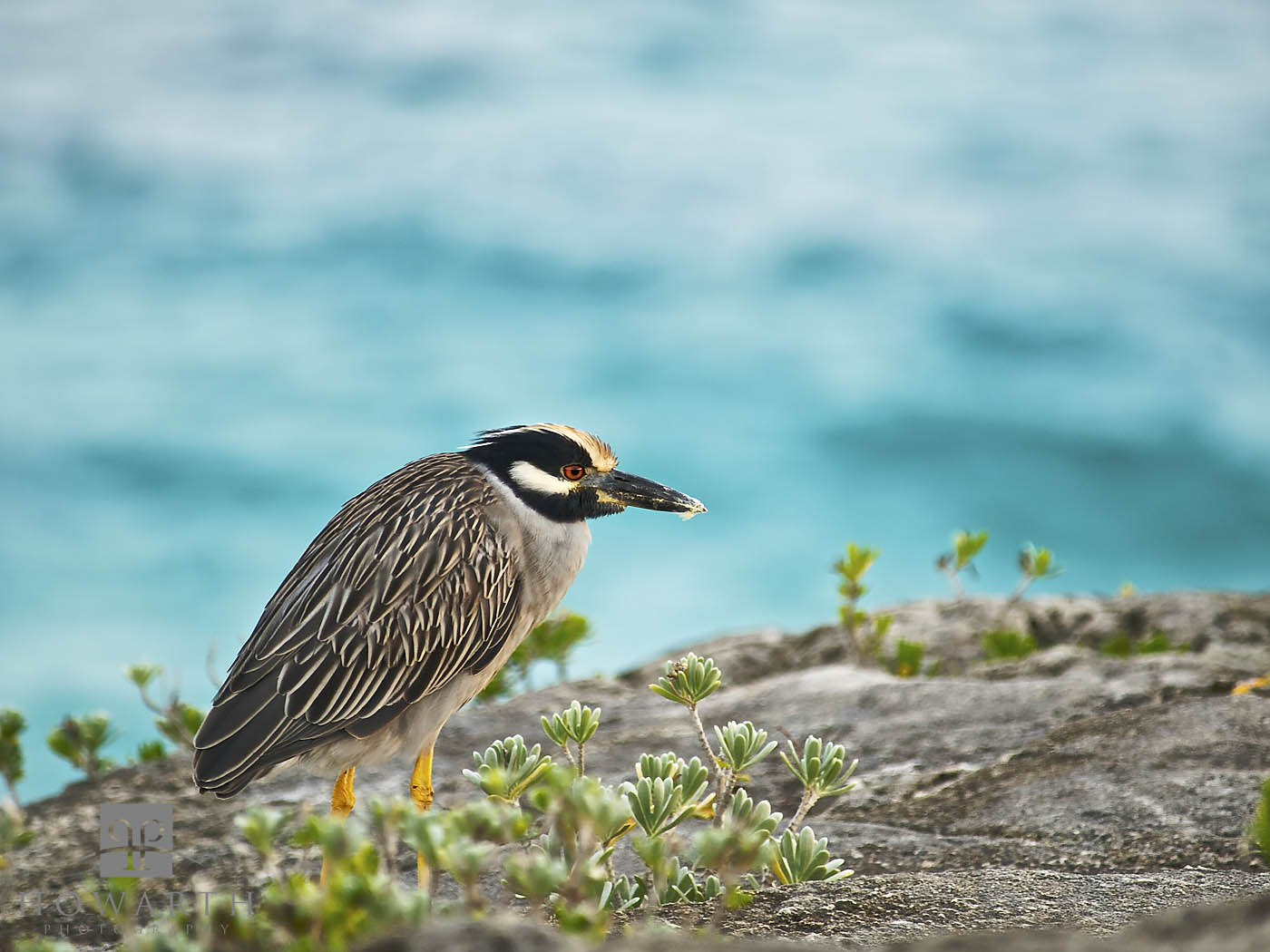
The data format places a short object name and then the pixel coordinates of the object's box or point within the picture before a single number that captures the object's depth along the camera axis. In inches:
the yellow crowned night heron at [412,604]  369.7
